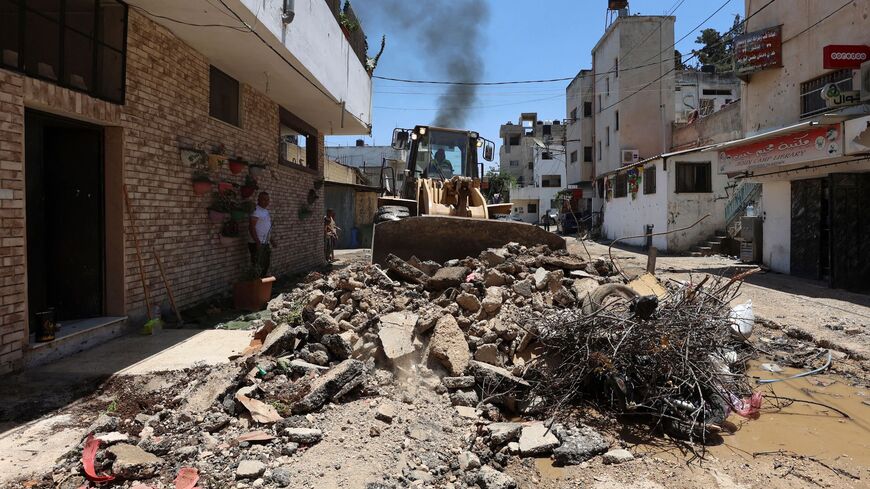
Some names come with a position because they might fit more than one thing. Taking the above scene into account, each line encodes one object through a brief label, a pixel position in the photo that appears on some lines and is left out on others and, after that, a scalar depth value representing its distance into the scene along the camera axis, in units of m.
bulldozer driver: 9.86
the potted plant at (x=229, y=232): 7.83
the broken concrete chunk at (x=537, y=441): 3.31
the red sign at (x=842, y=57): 10.17
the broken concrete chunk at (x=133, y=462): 2.86
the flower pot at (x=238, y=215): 7.96
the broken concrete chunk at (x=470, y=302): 5.01
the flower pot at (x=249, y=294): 7.59
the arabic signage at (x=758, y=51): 12.71
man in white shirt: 8.27
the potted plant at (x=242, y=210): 7.98
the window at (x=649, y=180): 20.55
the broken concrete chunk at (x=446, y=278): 5.55
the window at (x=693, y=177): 19.09
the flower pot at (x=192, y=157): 6.75
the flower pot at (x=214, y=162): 7.42
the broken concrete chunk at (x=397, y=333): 4.49
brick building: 4.37
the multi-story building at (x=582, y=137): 33.44
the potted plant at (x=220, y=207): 7.52
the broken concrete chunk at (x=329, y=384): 3.68
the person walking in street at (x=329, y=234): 13.82
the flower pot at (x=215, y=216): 7.49
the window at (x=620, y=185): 24.16
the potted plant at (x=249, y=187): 8.33
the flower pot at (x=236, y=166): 8.10
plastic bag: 5.03
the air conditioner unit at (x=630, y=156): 26.84
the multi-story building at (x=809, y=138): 10.21
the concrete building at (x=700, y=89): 29.23
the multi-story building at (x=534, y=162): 45.27
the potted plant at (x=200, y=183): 7.02
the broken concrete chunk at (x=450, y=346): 4.33
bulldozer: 6.87
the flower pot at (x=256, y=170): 9.06
